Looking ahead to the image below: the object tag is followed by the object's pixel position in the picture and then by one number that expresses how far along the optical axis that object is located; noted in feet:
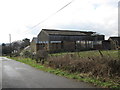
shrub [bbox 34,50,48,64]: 71.05
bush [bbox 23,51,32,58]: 126.72
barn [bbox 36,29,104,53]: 164.00
